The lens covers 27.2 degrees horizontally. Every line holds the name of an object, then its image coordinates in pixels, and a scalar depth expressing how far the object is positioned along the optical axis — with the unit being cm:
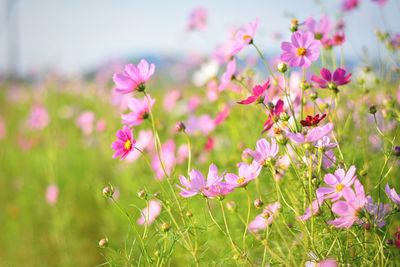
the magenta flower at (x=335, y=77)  136
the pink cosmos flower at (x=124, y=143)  136
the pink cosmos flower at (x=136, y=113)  143
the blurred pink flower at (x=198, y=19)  245
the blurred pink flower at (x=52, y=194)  260
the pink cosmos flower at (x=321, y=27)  154
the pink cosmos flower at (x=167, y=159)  188
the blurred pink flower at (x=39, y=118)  289
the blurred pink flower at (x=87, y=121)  281
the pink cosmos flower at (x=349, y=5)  183
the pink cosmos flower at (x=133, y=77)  140
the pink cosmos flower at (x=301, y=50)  135
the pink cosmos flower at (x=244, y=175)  128
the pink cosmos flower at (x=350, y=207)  120
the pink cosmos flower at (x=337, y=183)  123
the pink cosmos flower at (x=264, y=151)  129
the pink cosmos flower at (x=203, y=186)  128
